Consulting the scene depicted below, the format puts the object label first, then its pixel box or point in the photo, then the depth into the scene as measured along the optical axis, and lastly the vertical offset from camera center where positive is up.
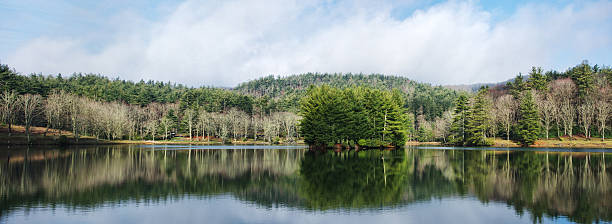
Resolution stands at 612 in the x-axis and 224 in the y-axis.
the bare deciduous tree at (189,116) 109.57 +1.74
